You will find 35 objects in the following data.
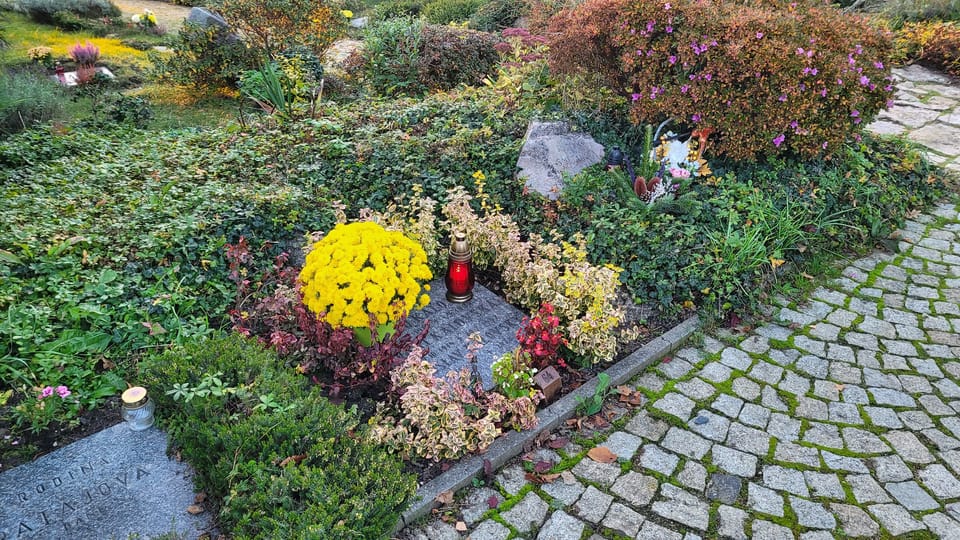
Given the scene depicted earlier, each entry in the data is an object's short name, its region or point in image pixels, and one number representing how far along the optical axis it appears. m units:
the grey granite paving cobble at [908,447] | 3.50
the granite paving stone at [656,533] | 3.03
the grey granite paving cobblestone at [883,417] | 3.74
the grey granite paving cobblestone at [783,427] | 3.65
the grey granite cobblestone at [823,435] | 3.61
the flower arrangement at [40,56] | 8.87
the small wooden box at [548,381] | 3.72
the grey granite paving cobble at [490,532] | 3.03
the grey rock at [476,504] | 3.13
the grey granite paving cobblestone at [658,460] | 3.42
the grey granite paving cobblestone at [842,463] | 3.43
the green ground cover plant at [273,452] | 2.64
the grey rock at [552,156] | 5.67
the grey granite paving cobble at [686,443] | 3.54
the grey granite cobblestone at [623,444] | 3.52
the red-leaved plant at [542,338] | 3.85
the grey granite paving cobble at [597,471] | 3.34
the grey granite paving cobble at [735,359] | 4.23
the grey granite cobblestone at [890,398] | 3.91
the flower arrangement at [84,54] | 8.73
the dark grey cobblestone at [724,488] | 3.25
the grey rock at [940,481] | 3.28
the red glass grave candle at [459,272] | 4.30
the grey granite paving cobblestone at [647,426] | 3.65
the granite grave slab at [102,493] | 2.76
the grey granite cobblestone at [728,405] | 3.83
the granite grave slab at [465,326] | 4.00
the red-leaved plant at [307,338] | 3.66
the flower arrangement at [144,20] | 11.75
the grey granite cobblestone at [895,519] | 3.08
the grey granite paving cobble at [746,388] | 3.97
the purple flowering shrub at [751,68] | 5.11
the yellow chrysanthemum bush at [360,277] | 3.38
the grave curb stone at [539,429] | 3.14
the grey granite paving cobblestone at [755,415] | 3.75
